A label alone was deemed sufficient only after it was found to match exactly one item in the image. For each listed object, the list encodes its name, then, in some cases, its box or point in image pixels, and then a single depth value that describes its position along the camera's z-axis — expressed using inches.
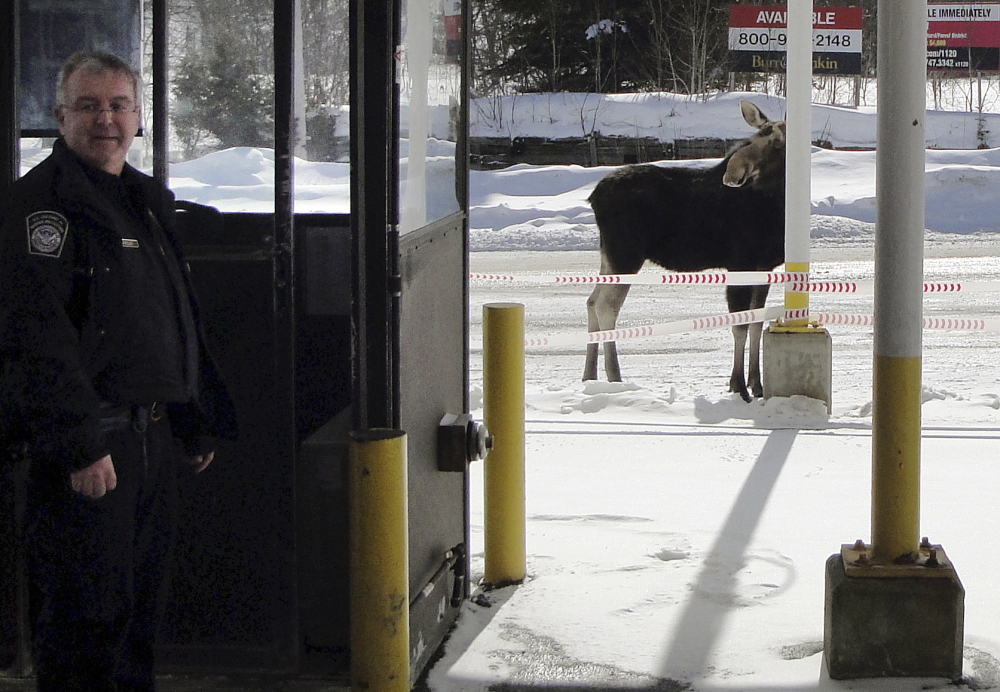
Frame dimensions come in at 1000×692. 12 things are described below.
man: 215.5
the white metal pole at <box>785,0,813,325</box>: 628.1
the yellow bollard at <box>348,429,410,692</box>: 247.4
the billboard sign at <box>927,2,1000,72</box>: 2447.1
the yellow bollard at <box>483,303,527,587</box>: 365.7
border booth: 273.0
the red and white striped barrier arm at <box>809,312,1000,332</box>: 901.8
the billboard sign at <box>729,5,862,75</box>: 2130.9
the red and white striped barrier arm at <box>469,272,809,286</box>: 637.2
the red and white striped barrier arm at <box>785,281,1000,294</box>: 631.6
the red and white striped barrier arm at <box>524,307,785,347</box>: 705.0
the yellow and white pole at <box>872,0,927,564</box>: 298.7
